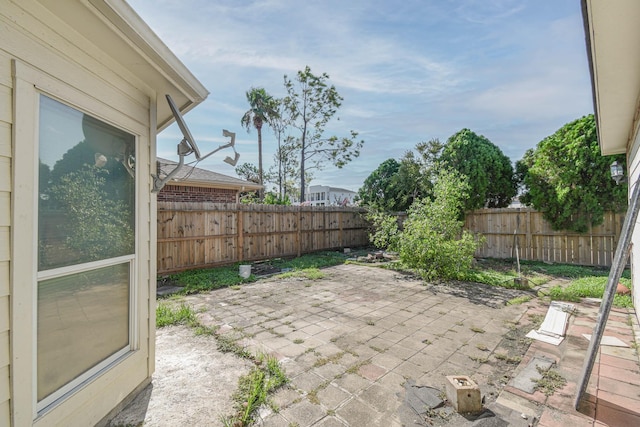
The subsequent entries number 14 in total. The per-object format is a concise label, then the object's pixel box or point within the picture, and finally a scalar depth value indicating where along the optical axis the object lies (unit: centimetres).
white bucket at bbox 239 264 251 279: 623
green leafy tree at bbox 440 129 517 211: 898
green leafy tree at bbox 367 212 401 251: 719
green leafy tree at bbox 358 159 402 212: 1166
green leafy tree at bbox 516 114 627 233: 686
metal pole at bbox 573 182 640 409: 192
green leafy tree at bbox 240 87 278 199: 1691
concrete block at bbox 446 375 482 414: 196
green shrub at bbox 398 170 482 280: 592
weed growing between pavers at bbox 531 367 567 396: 218
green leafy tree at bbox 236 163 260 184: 2586
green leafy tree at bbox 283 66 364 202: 1417
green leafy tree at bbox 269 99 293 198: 1570
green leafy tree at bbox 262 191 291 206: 1084
